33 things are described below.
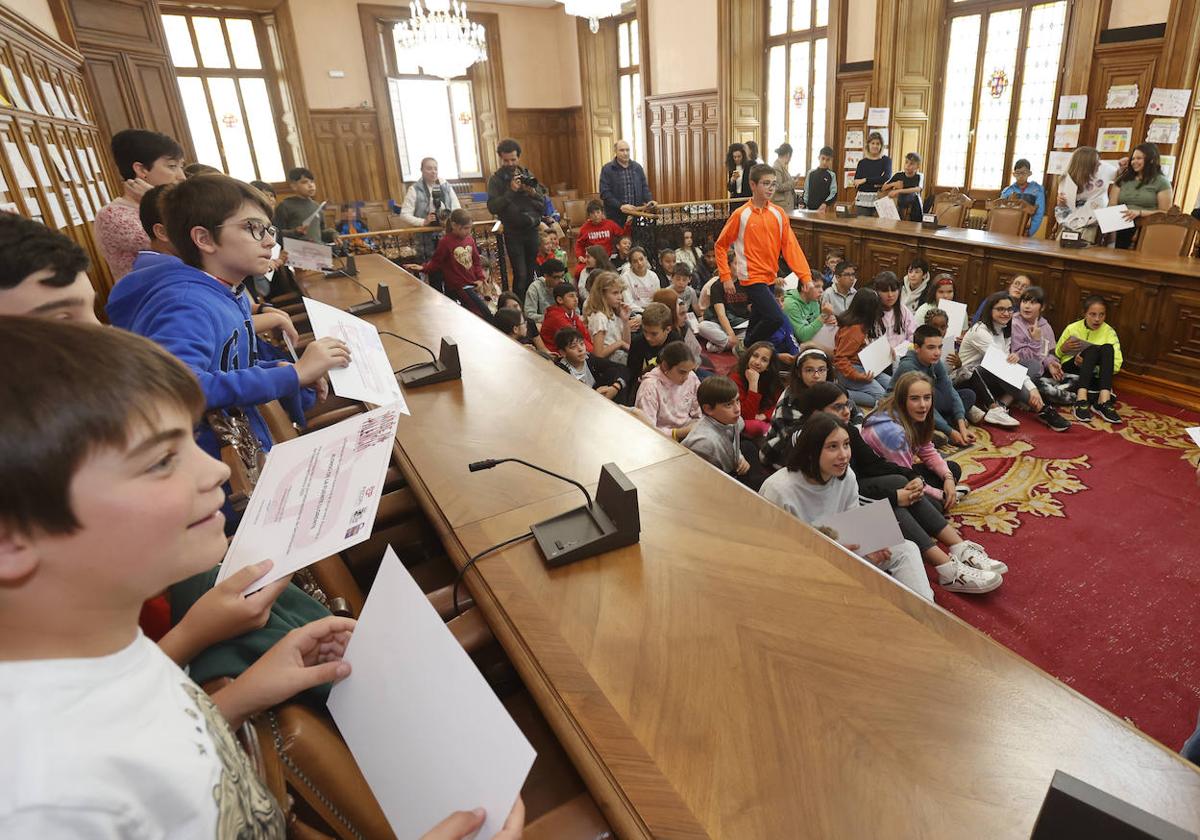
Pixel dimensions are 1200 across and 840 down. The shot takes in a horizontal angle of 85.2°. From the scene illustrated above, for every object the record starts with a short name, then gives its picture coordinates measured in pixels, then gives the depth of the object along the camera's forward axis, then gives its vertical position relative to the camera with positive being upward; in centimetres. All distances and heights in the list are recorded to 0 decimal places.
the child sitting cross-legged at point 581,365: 332 -94
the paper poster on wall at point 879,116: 688 +38
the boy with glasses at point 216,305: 122 -18
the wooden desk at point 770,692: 71 -65
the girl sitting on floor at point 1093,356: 361 -116
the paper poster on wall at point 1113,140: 547 -2
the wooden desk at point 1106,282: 359 -81
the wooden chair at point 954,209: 584 -51
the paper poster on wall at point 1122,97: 534 +31
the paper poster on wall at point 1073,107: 566 +27
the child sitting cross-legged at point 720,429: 243 -94
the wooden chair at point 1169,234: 396 -58
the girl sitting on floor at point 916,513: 230 -127
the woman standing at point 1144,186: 465 -35
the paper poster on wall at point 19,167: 302 +23
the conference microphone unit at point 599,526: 115 -61
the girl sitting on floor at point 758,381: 319 -101
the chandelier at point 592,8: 676 +165
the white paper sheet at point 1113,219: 441 -52
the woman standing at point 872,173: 632 -16
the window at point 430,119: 1004 +105
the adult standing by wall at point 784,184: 681 -21
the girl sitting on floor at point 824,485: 200 -98
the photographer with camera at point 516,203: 505 -16
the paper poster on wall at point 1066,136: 580 +5
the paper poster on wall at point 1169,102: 506 +23
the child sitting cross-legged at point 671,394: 284 -94
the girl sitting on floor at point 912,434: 260 -107
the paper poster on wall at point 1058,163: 587 -18
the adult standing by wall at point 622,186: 631 -12
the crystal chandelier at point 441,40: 738 +159
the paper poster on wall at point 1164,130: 516 +3
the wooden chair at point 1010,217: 538 -56
